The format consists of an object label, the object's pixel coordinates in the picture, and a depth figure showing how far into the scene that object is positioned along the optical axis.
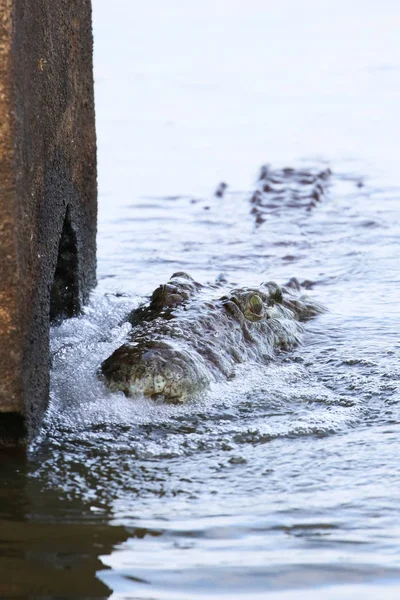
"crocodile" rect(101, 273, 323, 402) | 9.78
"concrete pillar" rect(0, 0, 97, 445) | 7.93
